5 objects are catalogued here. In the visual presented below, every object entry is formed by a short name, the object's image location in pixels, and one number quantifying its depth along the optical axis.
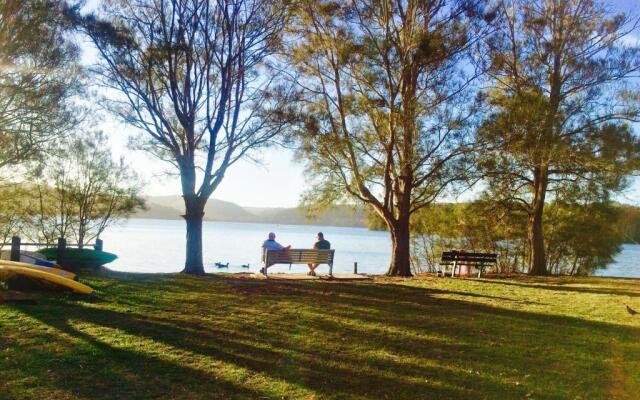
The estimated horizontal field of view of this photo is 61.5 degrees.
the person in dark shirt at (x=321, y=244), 16.16
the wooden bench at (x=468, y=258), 17.39
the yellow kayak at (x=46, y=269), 10.06
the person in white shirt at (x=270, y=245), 14.44
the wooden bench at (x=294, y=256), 13.89
